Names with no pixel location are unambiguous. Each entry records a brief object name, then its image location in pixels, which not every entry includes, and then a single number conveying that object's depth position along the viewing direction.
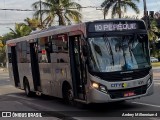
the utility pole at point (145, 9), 43.36
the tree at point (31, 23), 72.28
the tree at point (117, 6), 53.00
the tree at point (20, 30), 67.94
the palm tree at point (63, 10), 47.56
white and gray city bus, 12.34
